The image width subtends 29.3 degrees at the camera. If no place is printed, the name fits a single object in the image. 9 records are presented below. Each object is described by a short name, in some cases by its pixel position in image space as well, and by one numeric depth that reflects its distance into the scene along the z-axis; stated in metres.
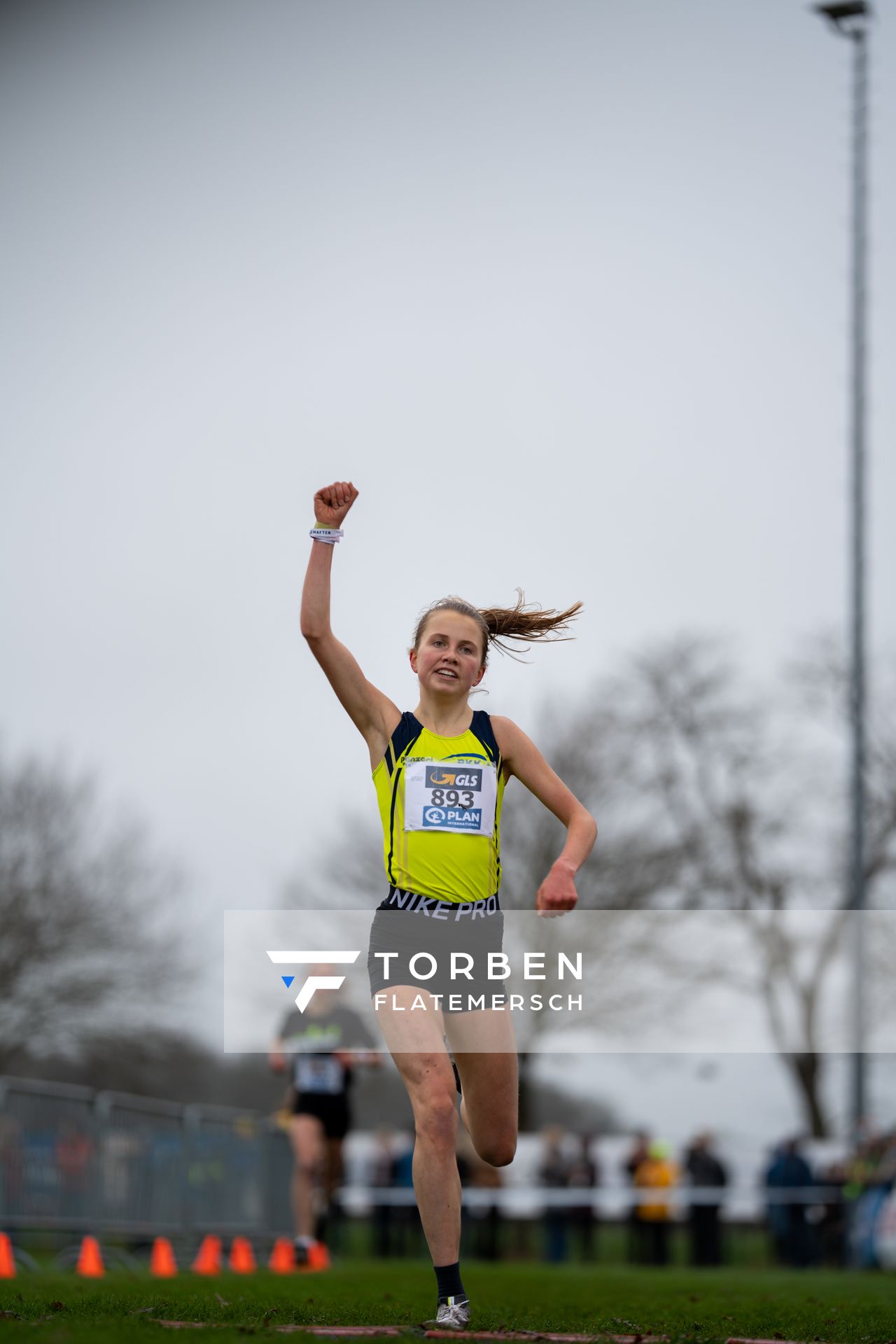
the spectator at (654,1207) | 23.58
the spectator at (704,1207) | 23.23
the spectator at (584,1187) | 25.61
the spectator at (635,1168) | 25.19
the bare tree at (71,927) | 41.69
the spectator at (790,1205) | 22.75
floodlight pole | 24.38
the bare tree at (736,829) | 35.81
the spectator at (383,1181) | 25.97
